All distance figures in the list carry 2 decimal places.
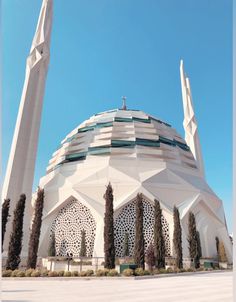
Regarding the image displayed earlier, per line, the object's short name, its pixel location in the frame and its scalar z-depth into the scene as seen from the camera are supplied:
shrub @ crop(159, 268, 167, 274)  17.96
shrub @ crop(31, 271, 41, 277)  15.18
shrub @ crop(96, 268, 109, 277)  15.08
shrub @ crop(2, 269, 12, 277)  15.72
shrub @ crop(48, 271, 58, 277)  15.11
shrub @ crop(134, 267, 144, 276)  15.61
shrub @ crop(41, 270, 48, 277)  15.29
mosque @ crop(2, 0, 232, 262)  27.73
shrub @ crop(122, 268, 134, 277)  14.89
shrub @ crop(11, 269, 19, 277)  15.58
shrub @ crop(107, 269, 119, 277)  14.99
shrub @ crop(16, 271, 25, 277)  15.50
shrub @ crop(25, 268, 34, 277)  15.39
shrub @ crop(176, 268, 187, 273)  19.33
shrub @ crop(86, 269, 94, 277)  15.31
